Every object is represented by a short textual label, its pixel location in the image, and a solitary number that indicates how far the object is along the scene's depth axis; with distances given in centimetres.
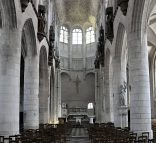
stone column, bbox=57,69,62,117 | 3081
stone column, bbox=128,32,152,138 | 1103
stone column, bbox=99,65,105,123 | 2464
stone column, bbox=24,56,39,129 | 1527
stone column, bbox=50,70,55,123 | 2687
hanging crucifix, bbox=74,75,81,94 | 3400
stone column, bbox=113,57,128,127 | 1578
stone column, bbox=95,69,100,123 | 2888
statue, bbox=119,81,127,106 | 1547
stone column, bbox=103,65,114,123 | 2008
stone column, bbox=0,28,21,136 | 1059
